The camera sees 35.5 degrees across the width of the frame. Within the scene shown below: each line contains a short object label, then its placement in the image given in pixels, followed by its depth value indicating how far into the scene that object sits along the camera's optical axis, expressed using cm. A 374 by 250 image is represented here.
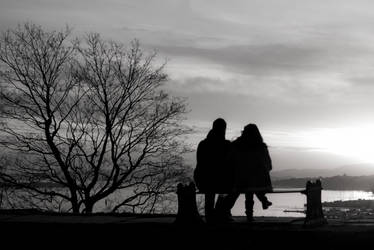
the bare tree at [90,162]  2970
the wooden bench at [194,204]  975
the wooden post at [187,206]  977
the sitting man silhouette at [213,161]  1009
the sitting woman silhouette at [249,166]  1011
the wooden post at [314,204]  966
